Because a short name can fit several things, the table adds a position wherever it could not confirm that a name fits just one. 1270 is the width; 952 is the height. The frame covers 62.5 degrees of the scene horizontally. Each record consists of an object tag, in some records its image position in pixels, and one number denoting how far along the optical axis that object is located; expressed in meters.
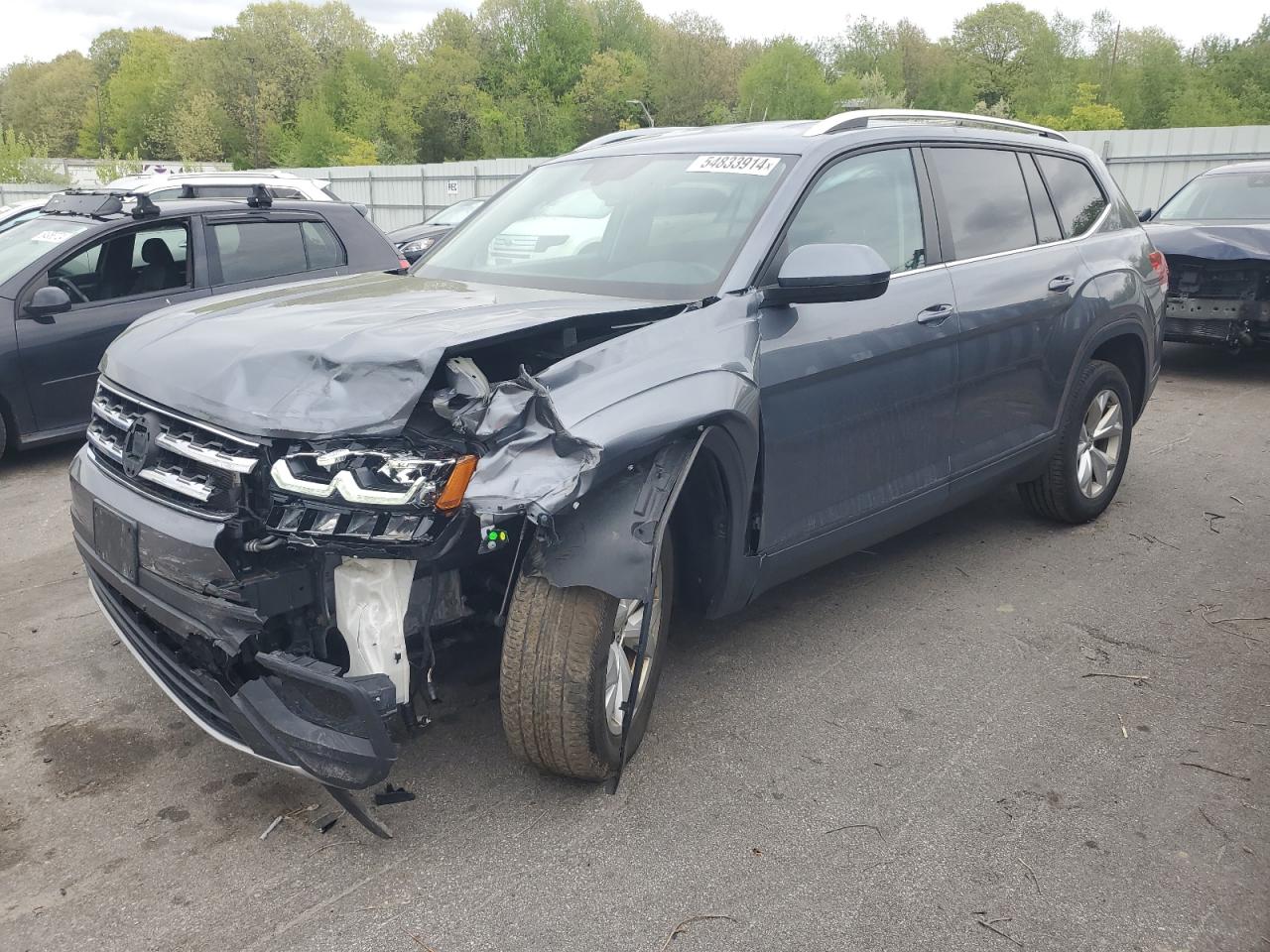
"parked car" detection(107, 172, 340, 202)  9.82
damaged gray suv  2.53
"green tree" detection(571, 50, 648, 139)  84.06
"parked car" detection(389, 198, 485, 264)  13.44
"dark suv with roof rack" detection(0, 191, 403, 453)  6.25
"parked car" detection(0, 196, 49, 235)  7.40
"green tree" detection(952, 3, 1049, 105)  85.50
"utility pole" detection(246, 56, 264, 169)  89.94
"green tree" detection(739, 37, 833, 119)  72.19
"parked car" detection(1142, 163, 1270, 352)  8.41
